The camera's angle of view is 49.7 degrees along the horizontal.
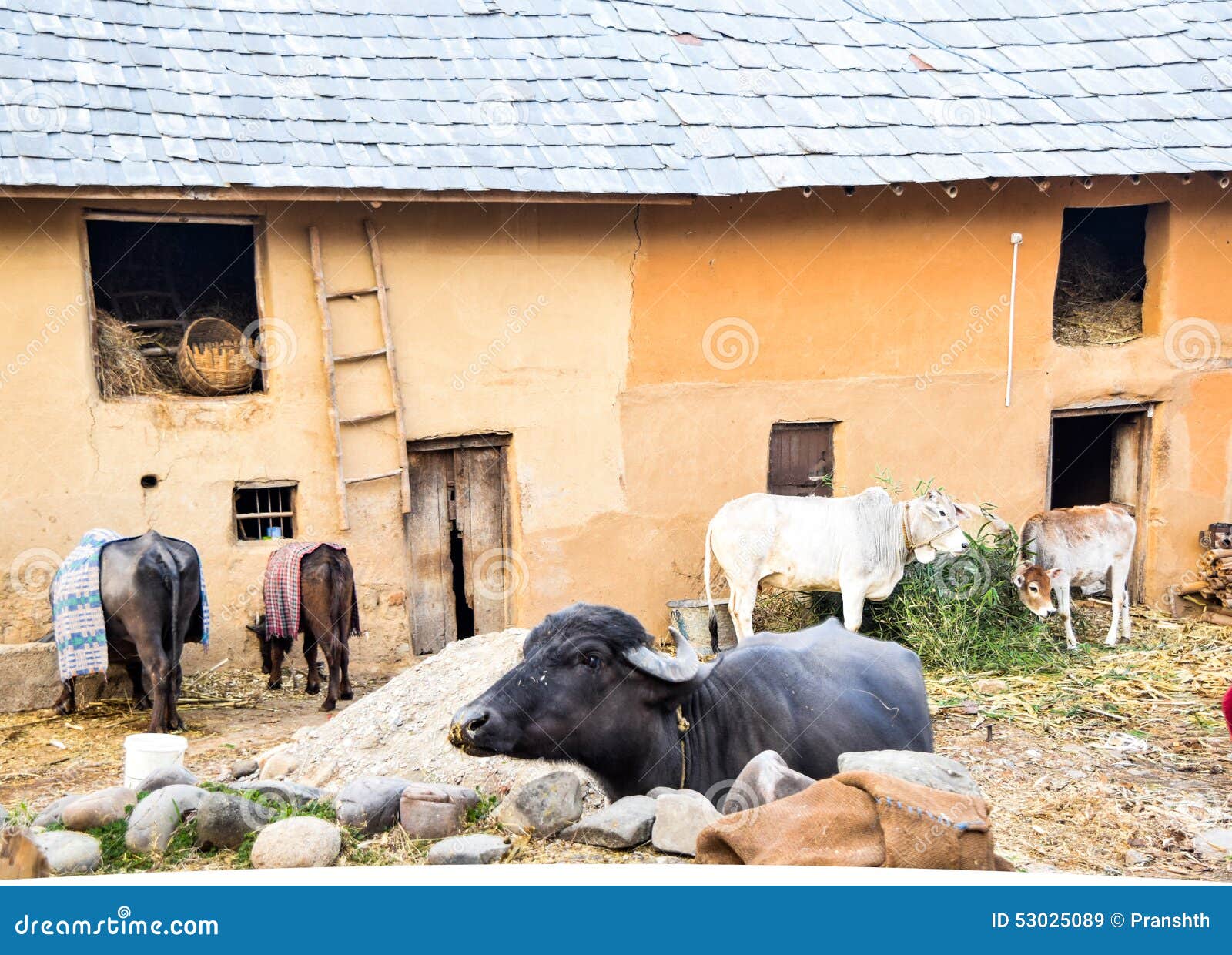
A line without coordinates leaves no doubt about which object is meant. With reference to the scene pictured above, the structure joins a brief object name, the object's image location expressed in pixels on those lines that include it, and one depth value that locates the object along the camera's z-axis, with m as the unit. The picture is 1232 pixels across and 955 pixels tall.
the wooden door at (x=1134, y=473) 14.30
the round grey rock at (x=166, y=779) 6.70
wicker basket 11.57
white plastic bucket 7.71
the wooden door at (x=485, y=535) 12.60
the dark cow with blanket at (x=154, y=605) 9.95
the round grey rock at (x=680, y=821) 5.70
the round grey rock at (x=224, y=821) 6.02
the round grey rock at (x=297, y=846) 5.77
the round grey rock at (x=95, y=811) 6.23
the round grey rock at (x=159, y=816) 6.00
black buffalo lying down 6.08
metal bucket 12.42
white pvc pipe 13.53
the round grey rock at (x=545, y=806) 6.05
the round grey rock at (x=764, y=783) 5.73
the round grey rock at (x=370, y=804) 6.16
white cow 11.88
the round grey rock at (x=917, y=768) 5.73
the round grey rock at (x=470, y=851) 5.68
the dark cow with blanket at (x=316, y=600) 10.72
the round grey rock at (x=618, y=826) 5.84
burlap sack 4.97
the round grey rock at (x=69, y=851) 5.74
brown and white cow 12.59
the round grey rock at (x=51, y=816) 6.38
